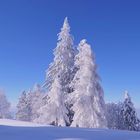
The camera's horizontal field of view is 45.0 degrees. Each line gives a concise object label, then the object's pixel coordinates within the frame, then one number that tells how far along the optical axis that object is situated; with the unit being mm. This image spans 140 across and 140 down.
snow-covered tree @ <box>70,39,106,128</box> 18208
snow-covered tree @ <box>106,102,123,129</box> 42594
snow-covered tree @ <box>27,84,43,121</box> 31436
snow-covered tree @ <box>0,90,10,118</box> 36861
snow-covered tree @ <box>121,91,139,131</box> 29023
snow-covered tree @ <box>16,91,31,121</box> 35752
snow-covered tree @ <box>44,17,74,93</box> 20467
